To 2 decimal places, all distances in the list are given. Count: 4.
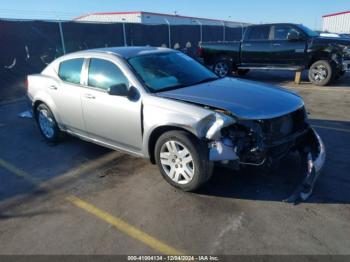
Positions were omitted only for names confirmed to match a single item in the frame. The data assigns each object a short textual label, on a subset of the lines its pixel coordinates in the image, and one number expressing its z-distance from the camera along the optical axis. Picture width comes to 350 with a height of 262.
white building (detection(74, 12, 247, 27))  36.97
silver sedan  3.50
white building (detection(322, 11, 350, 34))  37.17
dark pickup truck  9.80
